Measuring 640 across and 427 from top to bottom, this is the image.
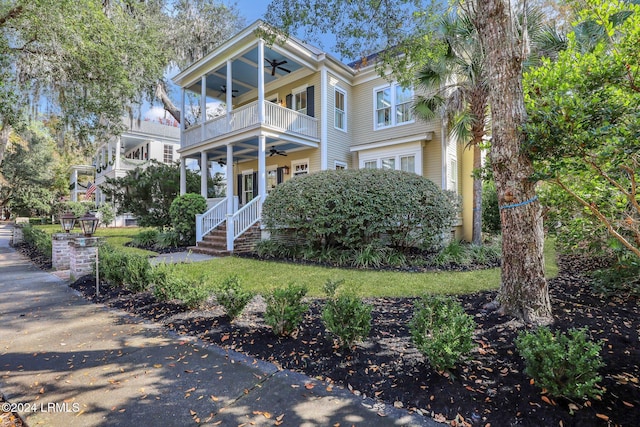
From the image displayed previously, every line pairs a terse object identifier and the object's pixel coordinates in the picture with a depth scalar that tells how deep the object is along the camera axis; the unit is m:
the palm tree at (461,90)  8.74
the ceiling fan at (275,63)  11.83
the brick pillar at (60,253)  7.62
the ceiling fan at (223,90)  14.32
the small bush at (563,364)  1.93
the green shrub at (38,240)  8.77
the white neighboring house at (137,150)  22.36
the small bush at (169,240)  11.07
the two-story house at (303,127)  10.80
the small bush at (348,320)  2.87
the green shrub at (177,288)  4.15
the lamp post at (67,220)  6.73
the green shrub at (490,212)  11.47
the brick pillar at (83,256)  6.39
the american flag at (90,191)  25.29
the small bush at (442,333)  2.36
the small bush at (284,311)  3.26
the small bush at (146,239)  11.61
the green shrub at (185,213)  11.08
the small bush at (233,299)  3.67
